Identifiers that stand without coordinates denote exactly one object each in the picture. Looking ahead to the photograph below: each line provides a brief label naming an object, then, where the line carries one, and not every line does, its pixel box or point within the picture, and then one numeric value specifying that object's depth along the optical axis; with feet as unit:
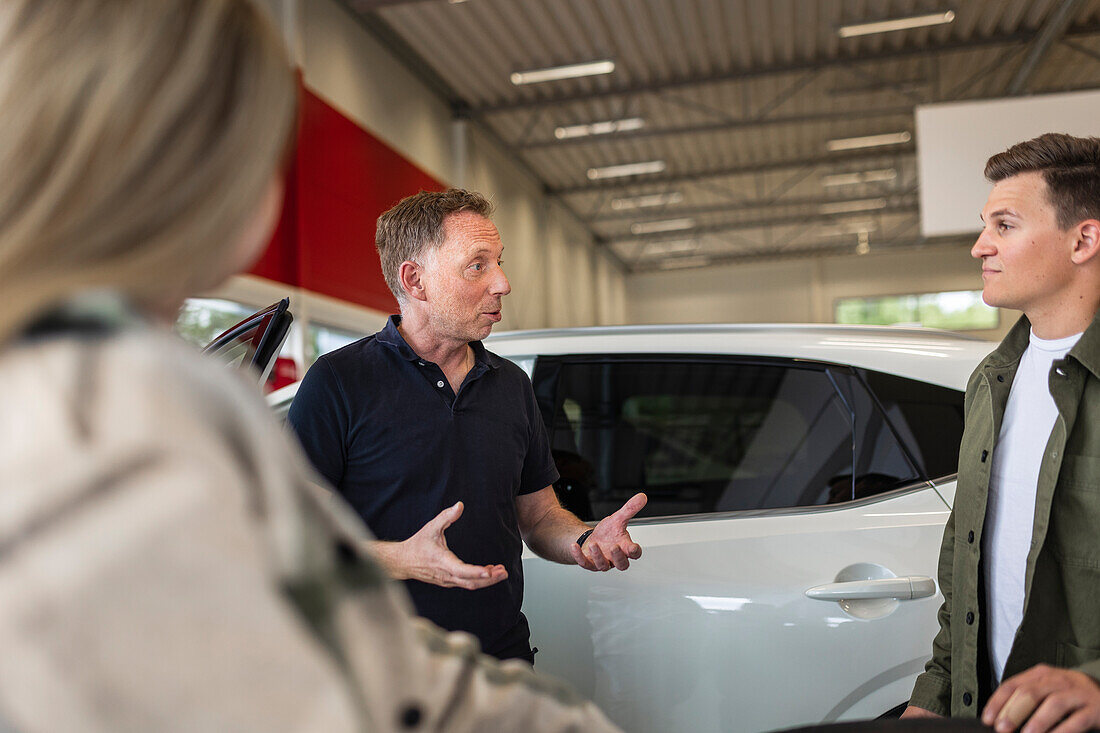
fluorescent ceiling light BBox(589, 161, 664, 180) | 47.61
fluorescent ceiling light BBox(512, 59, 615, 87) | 33.35
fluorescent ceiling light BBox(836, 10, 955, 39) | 30.53
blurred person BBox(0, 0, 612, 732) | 1.56
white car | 6.22
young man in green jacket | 4.59
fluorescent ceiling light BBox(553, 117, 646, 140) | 40.37
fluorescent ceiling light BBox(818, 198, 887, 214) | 58.08
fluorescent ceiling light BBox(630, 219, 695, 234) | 60.59
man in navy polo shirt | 5.65
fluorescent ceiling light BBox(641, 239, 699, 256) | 67.14
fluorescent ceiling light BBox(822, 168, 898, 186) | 51.85
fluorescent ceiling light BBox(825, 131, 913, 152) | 44.80
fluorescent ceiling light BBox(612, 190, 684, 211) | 54.57
